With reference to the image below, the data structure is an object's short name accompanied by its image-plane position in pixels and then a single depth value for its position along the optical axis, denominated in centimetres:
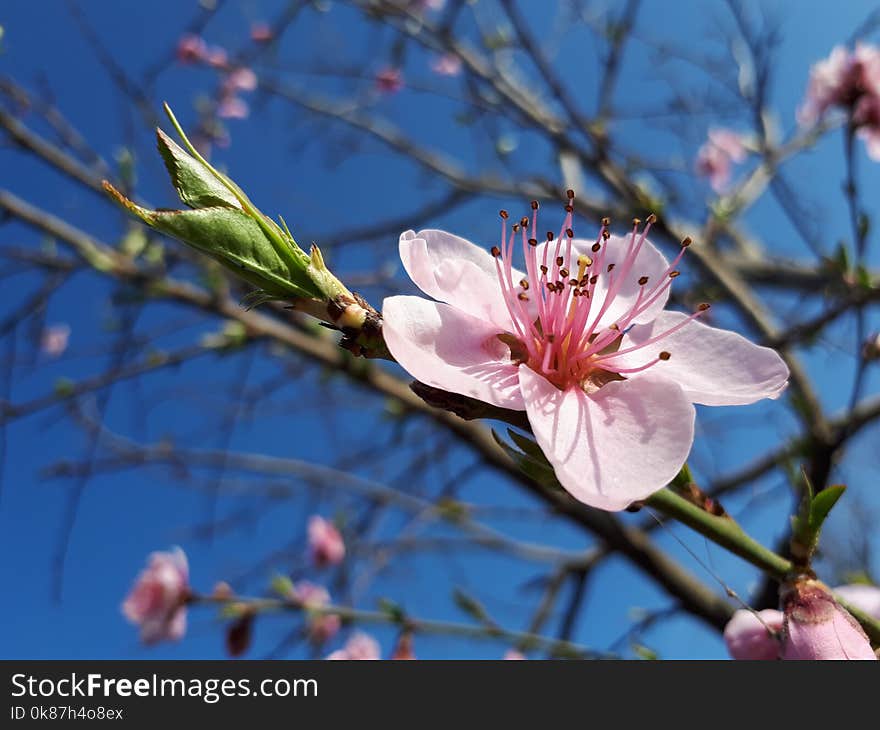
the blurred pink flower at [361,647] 39
